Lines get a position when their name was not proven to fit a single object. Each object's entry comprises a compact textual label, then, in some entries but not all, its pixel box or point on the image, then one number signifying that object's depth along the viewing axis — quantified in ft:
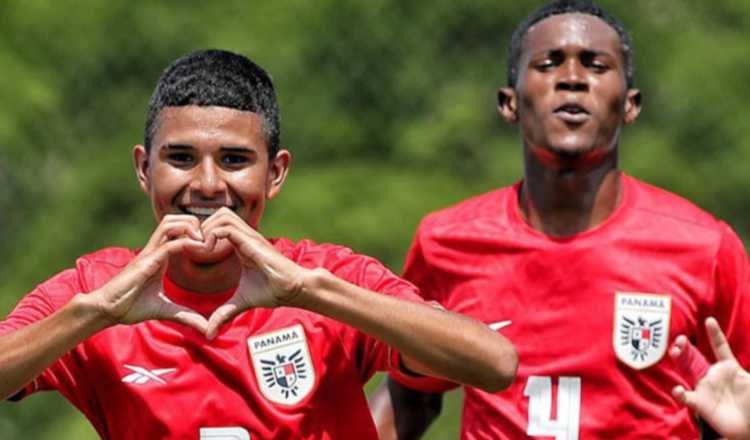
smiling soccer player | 39.81
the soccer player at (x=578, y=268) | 49.57
